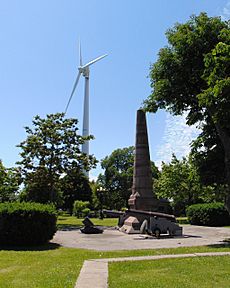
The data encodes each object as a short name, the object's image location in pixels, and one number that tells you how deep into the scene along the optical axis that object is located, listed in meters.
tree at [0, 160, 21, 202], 34.00
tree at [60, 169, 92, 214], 65.25
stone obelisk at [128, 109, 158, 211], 23.84
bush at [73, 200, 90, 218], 46.47
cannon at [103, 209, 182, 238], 18.91
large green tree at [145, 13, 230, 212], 15.33
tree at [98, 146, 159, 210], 72.56
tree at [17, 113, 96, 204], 29.72
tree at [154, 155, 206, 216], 40.41
